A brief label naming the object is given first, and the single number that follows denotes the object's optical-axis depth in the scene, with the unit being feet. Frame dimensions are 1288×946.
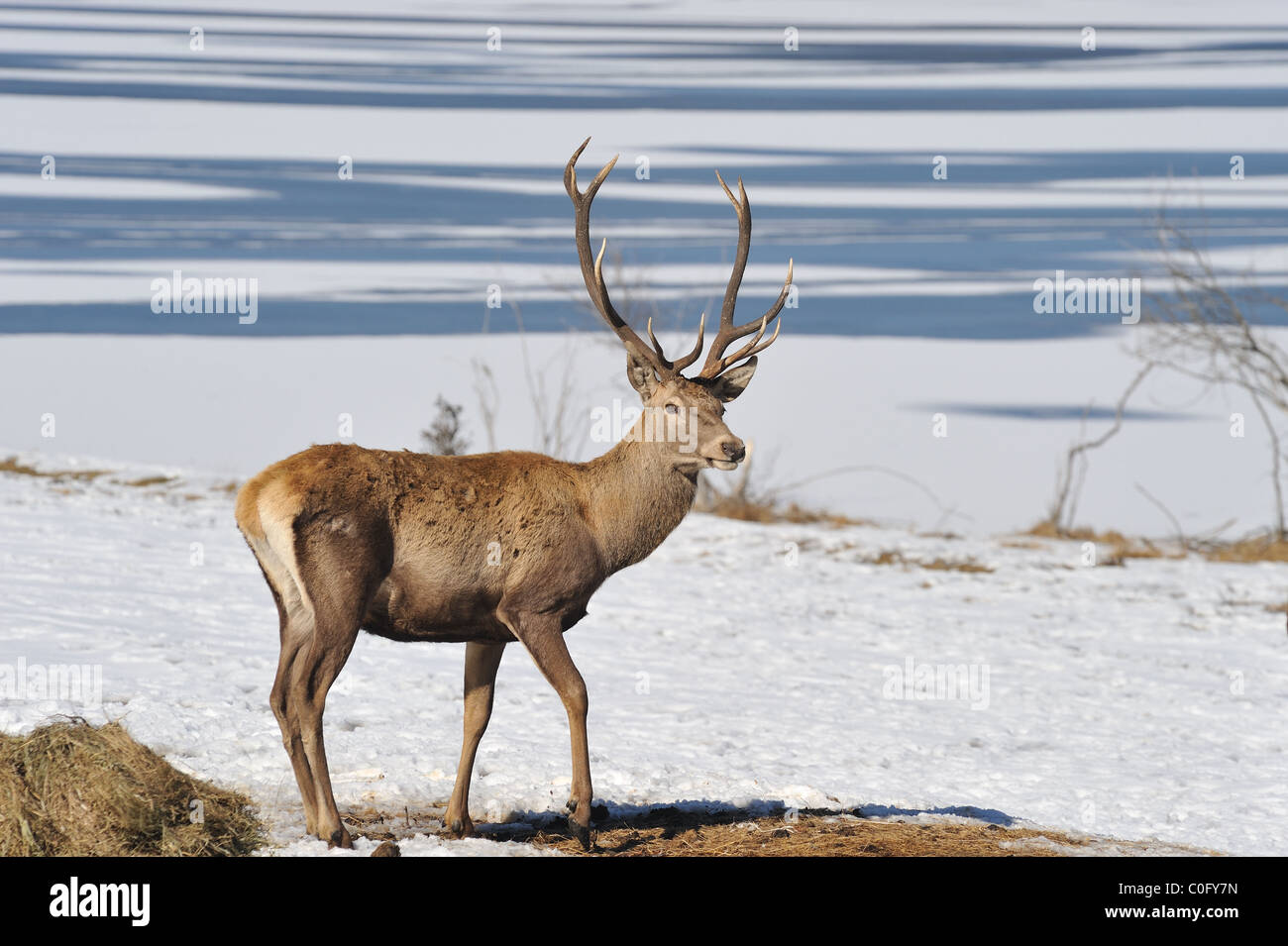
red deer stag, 46.65
